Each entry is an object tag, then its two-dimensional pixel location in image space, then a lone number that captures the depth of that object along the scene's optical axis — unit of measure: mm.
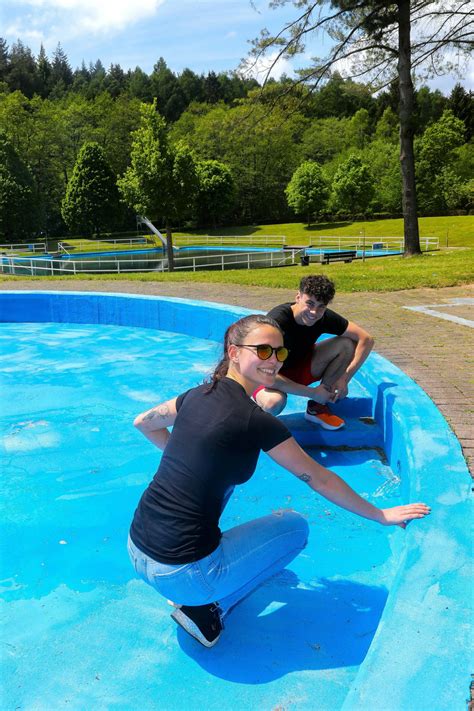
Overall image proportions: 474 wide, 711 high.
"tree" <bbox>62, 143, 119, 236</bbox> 48688
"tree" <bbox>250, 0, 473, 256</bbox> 17188
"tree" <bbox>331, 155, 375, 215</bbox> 49656
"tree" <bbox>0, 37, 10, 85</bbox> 112338
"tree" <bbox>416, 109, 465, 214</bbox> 51000
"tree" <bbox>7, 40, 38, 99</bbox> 111000
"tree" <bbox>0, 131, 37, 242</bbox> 43844
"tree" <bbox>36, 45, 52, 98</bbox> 115462
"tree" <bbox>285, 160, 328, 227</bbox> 52656
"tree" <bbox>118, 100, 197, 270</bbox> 25000
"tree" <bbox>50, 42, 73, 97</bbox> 109125
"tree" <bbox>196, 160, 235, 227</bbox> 55750
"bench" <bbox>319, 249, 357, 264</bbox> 23281
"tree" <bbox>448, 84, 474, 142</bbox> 63406
